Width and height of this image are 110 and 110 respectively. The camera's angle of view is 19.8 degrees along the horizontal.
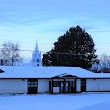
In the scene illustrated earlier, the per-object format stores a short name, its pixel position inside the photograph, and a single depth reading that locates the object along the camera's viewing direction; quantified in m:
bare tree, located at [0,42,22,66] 86.25
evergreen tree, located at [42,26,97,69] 68.69
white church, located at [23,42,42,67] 106.51
